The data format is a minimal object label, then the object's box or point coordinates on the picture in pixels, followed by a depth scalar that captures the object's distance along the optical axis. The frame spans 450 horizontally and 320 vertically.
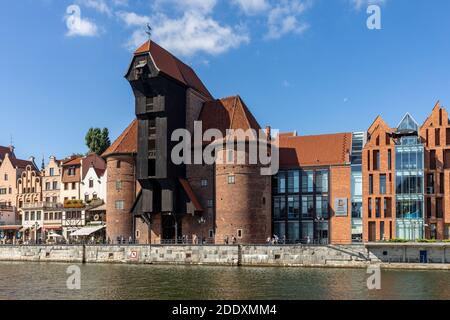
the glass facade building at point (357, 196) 66.12
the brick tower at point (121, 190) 72.56
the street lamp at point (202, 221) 68.88
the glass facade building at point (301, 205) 69.00
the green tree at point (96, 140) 108.75
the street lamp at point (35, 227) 89.50
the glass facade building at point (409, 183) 61.62
